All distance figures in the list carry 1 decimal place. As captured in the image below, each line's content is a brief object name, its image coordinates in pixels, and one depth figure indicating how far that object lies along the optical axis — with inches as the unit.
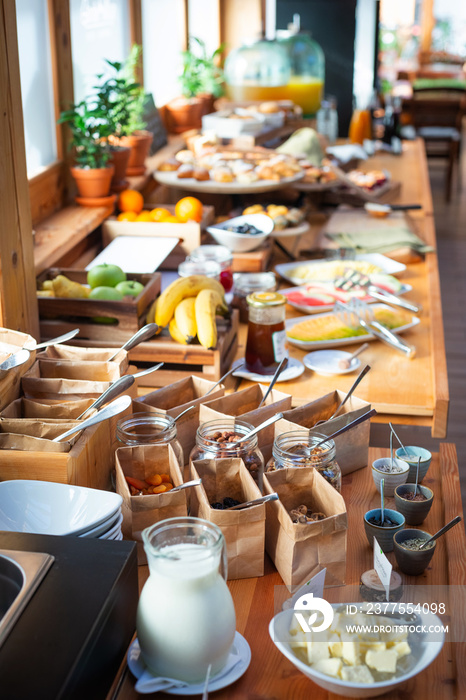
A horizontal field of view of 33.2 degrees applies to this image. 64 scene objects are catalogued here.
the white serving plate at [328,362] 69.2
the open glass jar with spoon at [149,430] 48.6
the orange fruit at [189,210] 97.4
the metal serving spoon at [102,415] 44.4
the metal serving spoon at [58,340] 53.3
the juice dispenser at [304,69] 156.5
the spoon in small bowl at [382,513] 47.1
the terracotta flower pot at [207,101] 166.6
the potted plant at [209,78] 167.0
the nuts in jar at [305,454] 46.9
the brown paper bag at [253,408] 51.3
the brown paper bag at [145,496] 43.0
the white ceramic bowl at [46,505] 41.4
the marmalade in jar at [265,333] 64.8
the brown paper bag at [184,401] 52.6
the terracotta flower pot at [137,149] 112.2
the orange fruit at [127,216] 97.8
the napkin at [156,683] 35.2
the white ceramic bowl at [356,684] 34.2
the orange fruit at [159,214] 97.4
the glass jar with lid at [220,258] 82.7
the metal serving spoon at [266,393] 53.7
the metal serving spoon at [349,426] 48.3
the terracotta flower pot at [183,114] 156.7
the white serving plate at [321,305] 83.0
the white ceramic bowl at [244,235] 92.9
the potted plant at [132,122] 100.4
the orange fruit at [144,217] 97.6
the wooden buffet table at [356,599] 36.2
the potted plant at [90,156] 94.7
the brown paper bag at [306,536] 41.4
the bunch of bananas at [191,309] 68.5
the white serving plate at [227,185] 101.7
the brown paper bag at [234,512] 41.9
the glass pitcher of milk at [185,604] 33.2
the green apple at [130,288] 73.3
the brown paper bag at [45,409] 48.6
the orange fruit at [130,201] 101.2
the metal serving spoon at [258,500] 41.6
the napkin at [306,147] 129.4
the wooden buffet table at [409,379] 64.1
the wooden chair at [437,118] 282.7
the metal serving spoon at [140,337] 54.3
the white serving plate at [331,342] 74.1
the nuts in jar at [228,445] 47.2
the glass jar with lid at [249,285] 79.7
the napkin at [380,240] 102.0
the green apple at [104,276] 74.5
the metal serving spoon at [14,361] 48.9
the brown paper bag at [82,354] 54.1
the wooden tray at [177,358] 68.1
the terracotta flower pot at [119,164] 101.7
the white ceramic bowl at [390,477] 51.0
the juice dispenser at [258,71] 152.2
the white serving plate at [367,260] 93.7
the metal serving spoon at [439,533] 43.5
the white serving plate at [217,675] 35.4
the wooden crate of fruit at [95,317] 69.7
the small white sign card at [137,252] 83.9
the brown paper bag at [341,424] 51.6
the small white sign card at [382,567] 39.7
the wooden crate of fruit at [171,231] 93.4
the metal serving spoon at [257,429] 46.8
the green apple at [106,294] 71.5
